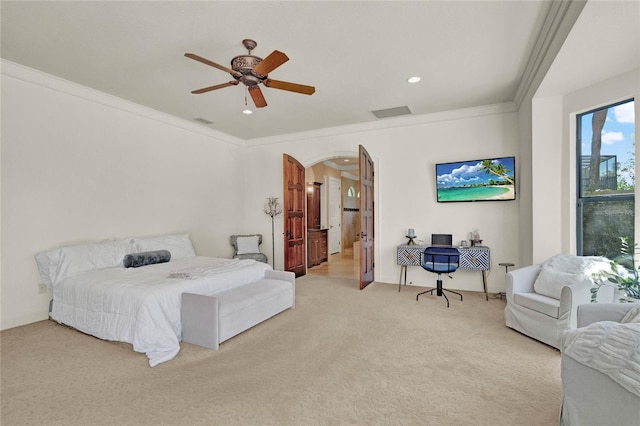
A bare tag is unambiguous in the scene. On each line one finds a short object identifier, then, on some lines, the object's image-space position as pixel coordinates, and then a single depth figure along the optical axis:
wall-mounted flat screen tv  4.77
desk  4.57
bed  2.87
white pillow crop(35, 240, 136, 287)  3.59
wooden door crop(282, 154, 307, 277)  6.03
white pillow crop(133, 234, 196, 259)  4.57
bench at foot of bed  2.97
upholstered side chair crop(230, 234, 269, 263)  6.15
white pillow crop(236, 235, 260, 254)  6.26
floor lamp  6.71
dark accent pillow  4.08
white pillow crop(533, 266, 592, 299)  2.96
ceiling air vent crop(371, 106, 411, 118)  5.08
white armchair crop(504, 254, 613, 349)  2.77
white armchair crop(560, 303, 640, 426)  1.42
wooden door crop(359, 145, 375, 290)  5.16
